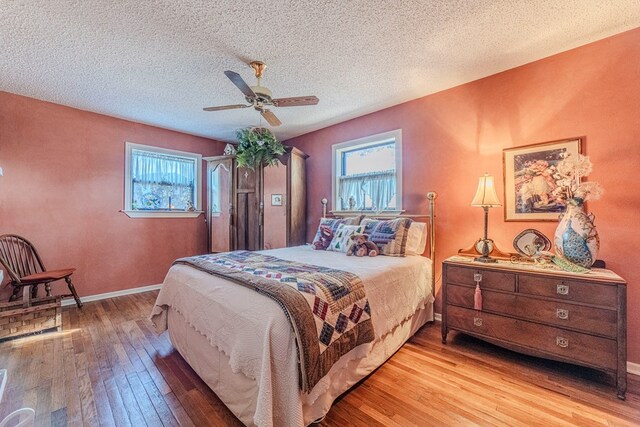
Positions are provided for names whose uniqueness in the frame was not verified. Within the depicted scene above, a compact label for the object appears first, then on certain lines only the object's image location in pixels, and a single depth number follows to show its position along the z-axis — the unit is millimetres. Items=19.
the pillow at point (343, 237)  2902
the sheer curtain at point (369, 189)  3420
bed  1253
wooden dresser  1683
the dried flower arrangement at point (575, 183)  1947
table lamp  2295
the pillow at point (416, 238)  2732
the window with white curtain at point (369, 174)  3336
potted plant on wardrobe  3699
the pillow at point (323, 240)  3088
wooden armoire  4039
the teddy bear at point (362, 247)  2607
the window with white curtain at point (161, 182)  3947
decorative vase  1875
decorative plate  2260
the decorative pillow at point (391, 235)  2645
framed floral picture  2248
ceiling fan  2207
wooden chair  2740
